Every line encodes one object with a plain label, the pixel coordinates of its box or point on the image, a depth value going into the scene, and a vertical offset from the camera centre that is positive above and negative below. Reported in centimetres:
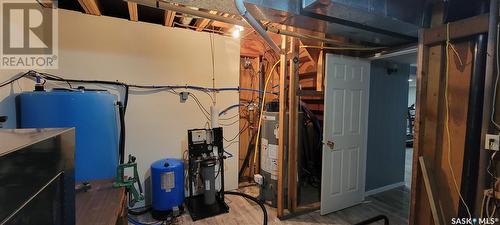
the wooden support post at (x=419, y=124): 199 -14
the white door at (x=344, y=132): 277 -32
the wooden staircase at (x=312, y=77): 298 +47
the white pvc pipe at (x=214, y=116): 319 -17
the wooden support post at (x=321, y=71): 296 +47
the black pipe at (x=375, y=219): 153 -79
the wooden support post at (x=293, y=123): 269 -21
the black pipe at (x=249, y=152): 394 -84
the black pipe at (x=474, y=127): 171 -13
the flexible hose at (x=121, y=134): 242 -35
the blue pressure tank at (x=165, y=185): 263 -97
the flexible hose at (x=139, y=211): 271 -134
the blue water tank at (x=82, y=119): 180 -16
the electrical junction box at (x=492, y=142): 153 -22
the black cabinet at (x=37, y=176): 53 -22
